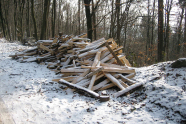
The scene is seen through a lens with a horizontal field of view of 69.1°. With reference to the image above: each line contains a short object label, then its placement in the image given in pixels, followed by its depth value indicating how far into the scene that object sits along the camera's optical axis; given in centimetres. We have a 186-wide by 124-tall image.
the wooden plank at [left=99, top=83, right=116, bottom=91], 476
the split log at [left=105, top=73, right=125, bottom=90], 453
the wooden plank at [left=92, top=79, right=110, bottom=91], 471
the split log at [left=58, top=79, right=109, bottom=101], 394
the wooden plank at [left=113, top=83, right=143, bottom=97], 421
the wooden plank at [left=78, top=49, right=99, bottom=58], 619
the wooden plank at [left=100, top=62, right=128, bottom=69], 563
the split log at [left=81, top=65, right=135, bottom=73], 509
